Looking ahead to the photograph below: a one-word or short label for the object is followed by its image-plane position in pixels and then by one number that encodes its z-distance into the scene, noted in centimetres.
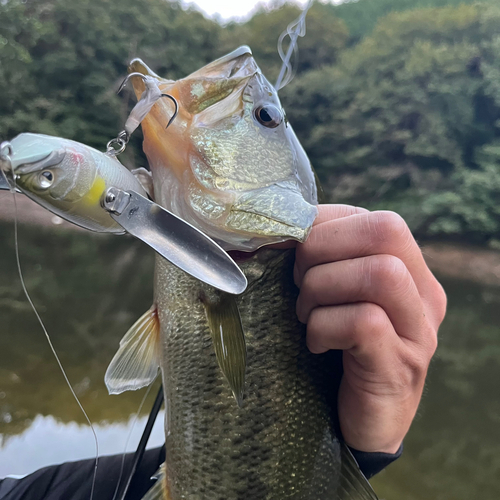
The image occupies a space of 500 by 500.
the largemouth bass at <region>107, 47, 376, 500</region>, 24
